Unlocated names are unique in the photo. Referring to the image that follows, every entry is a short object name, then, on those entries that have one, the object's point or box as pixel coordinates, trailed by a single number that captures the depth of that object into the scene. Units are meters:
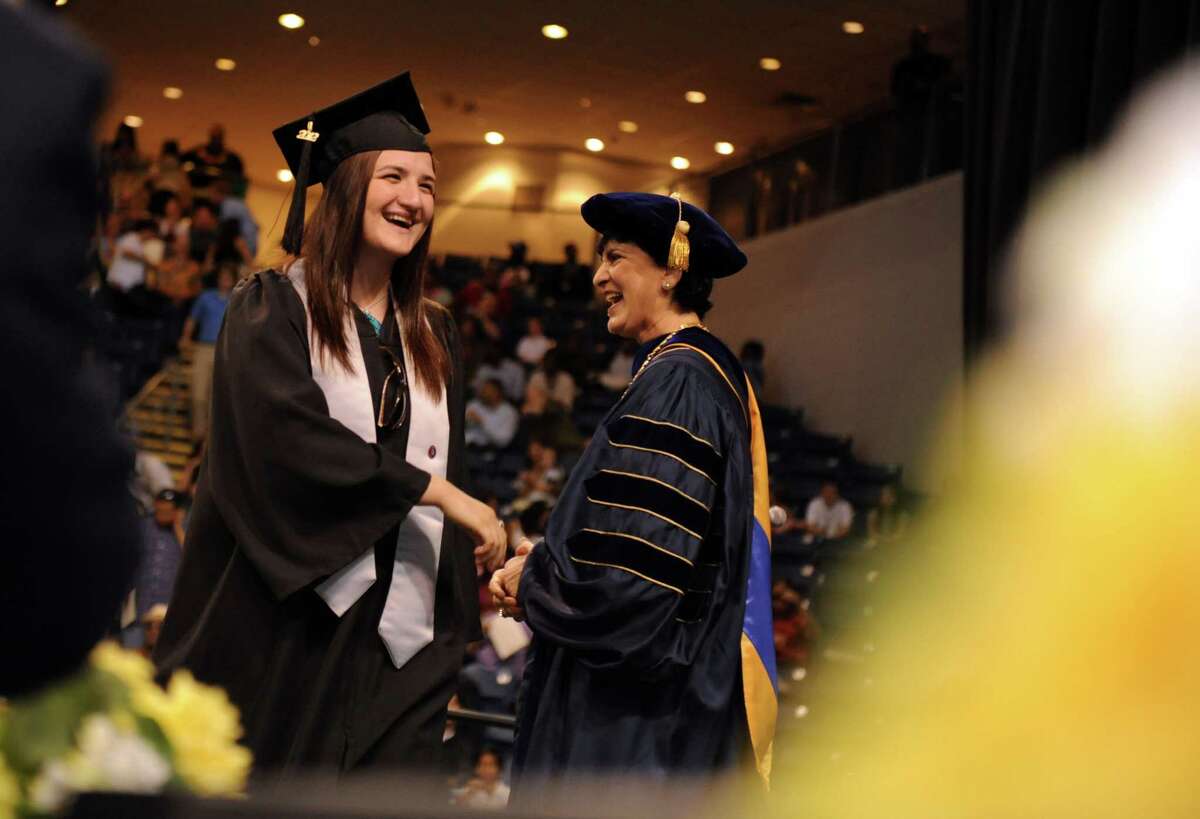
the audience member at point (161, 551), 6.41
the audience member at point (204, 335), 10.82
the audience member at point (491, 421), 12.84
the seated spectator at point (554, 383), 13.78
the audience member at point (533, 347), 15.76
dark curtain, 6.09
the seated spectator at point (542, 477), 10.86
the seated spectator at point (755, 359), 15.36
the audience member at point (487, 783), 5.48
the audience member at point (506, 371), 14.13
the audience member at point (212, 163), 15.90
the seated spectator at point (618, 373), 15.67
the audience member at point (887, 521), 12.62
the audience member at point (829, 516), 12.44
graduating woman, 2.96
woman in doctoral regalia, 2.97
